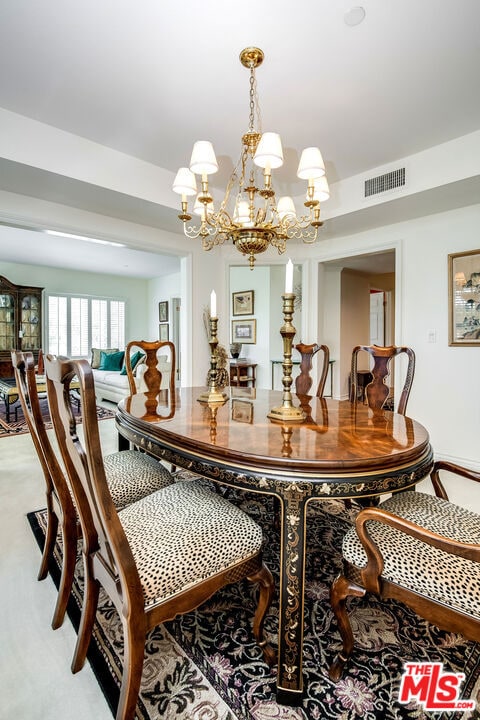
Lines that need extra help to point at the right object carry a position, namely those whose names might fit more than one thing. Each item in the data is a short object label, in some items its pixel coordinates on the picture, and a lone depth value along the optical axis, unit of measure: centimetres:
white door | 771
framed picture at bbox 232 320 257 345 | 668
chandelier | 187
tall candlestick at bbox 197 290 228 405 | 188
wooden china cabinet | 668
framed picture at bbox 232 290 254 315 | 672
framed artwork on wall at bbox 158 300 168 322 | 839
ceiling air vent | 298
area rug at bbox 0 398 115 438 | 418
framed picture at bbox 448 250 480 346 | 314
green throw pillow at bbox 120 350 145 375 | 575
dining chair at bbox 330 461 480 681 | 90
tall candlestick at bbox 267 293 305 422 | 145
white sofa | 527
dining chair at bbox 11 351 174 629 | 135
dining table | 102
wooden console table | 631
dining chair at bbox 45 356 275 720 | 88
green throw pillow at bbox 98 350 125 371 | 695
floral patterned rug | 103
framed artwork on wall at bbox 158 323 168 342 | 851
